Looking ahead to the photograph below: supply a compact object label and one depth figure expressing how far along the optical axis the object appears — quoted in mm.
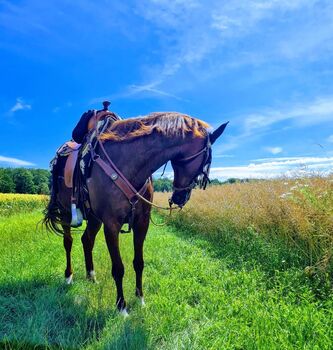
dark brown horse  3420
